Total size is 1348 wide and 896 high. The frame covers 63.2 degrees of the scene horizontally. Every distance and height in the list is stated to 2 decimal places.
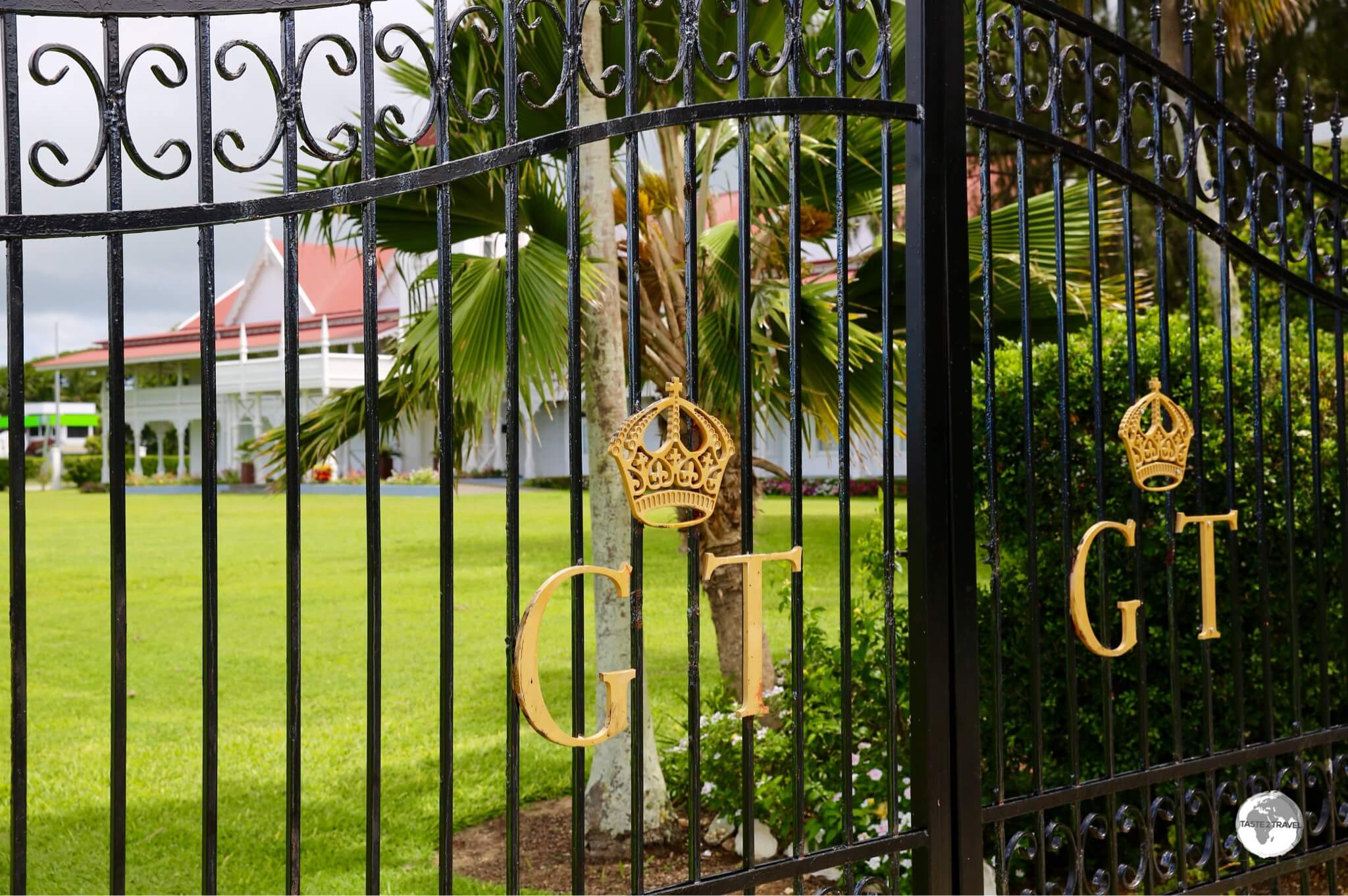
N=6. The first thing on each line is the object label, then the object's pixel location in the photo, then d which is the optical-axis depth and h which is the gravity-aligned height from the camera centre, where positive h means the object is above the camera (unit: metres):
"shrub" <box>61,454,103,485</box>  25.78 -0.20
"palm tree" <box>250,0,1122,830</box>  3.96 +0.73
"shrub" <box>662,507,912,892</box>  4.02 -1.19
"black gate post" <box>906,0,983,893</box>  2.32 -0.10
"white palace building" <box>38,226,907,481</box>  22.58 +1.98
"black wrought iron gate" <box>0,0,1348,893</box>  1.82 +0.00
